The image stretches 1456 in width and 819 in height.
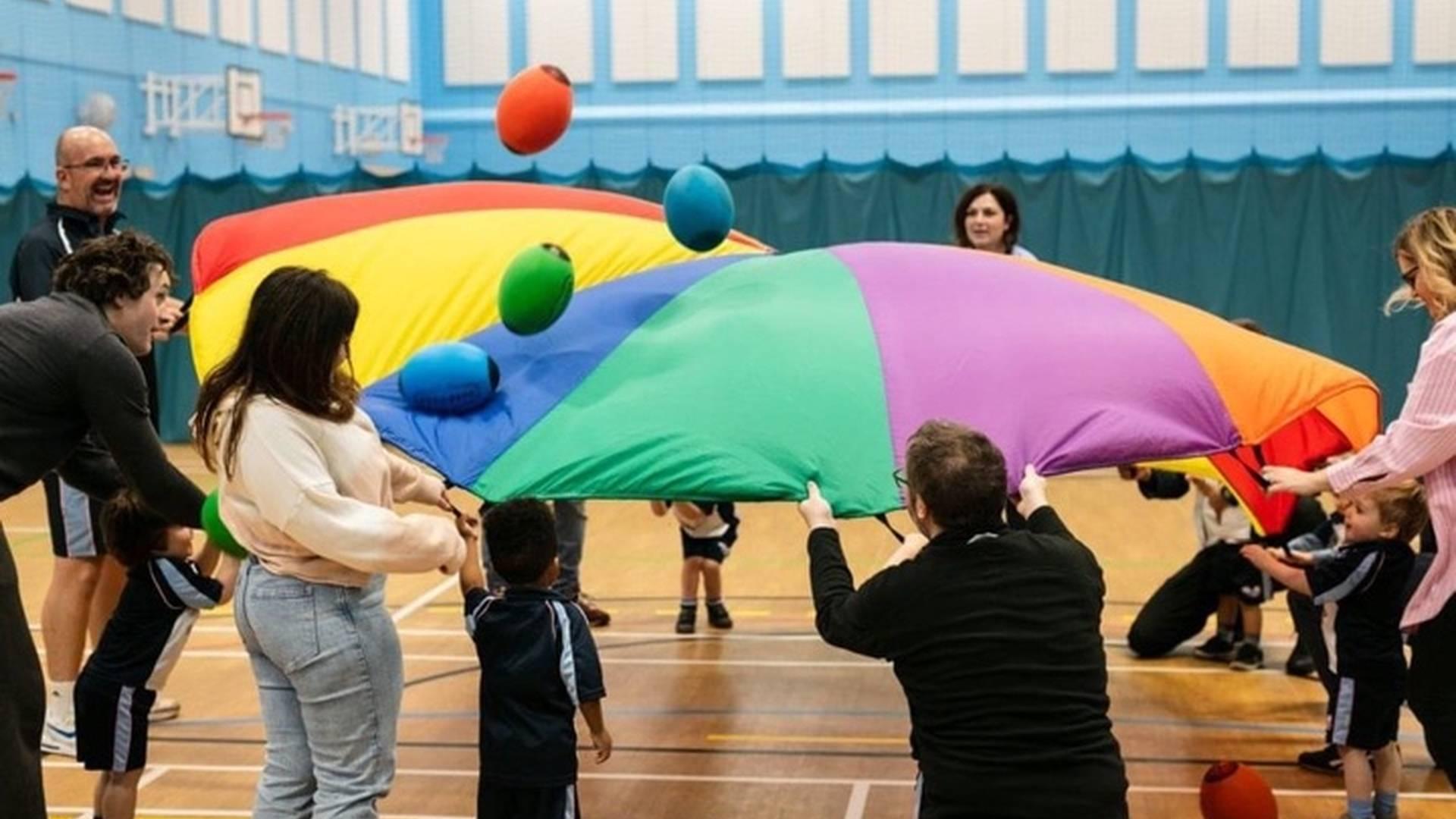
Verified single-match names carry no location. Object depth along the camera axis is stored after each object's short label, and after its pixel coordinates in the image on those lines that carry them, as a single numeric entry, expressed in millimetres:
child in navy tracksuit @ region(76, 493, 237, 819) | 4387
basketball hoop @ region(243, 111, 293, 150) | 17078
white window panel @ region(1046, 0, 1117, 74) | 17969
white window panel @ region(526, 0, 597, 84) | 18734
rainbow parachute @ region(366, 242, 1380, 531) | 3977
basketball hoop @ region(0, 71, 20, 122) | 13502
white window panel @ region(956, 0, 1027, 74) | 18078
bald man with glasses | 5465
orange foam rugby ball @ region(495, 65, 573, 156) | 4762
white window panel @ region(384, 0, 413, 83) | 19328
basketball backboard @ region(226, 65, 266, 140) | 16109
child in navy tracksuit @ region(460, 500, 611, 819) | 3893
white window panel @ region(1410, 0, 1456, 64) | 17562
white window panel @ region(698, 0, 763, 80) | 18562
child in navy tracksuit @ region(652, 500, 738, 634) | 6941
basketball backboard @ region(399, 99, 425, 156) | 18984
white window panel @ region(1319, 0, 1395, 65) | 17578
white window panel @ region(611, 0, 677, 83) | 18625
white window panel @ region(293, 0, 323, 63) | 17969
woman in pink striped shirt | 3838
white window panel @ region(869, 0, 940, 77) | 18188
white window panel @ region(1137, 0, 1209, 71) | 17797
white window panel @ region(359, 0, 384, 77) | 18938
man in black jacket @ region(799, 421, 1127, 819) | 3096
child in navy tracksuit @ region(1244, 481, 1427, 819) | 4676
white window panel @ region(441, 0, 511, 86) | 18922
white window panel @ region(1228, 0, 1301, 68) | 17734
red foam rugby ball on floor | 4316
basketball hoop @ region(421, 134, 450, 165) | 19562
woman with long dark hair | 3463
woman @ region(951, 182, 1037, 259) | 5941
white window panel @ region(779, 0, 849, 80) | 18359
